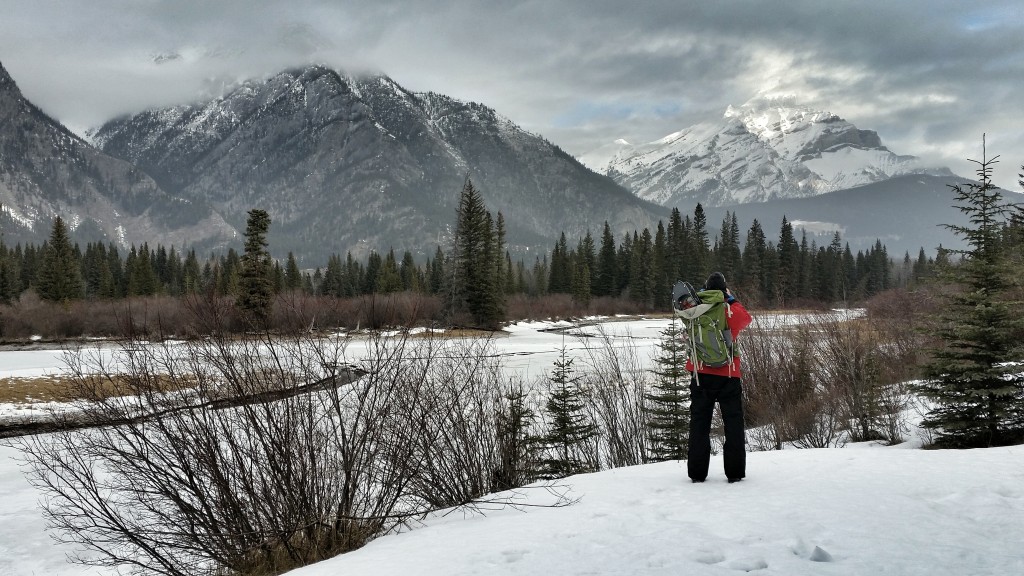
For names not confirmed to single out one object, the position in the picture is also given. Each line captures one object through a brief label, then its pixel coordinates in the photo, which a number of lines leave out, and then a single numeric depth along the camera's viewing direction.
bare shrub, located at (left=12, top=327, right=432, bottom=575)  4.92
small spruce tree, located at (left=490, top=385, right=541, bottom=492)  7.10
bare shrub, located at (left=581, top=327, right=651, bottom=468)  11.11
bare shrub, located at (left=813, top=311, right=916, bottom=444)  10.35
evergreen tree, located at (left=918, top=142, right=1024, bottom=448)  7.75
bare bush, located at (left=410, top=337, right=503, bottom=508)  6.17
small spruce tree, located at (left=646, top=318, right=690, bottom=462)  11.03
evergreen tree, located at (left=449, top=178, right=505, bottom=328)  52.56
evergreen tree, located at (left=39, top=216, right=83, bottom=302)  60.72
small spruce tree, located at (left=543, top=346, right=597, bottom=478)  9.97
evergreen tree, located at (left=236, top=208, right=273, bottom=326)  37.94
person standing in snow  5.55
